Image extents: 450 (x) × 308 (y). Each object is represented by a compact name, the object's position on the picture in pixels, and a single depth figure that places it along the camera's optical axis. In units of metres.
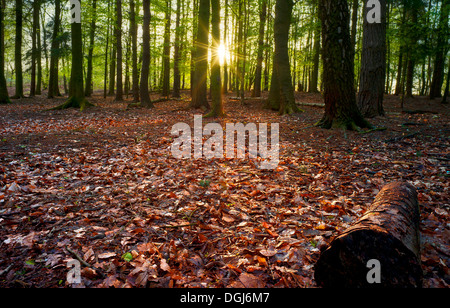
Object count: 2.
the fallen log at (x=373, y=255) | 1.80
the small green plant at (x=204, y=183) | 4.18
